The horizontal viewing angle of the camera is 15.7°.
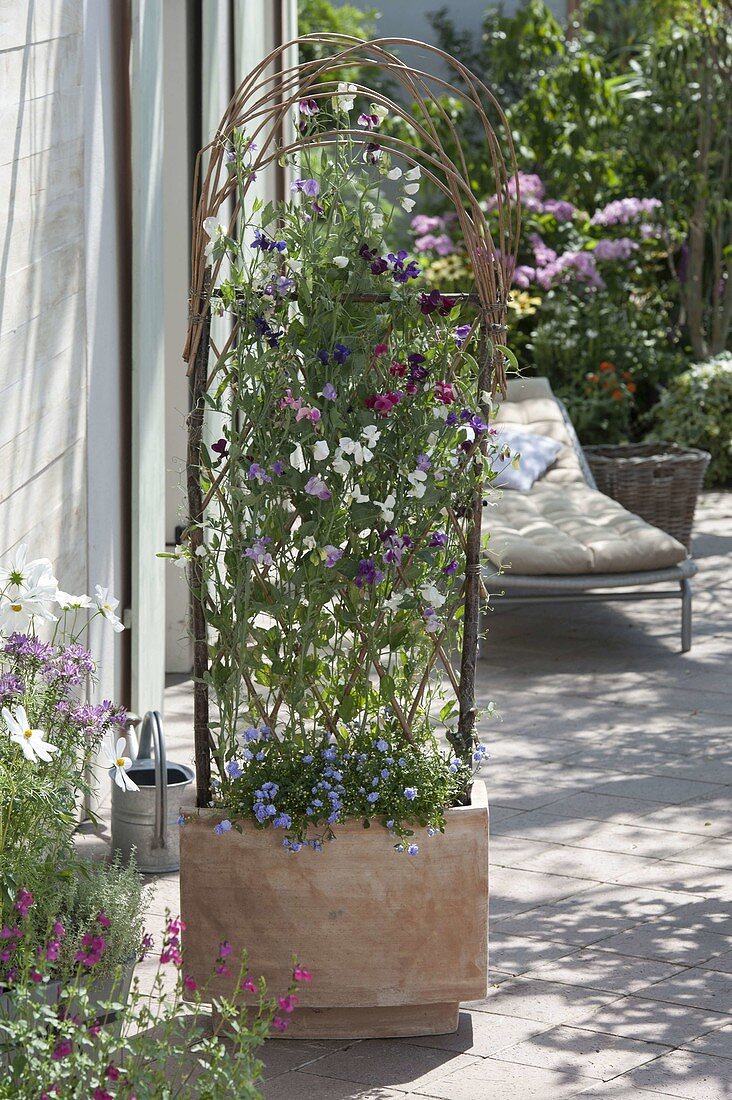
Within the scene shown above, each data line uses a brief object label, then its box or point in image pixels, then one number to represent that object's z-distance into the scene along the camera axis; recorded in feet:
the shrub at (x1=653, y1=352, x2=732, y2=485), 61.78
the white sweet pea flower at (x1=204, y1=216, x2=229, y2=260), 17.93
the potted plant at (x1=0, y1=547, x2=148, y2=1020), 16.67
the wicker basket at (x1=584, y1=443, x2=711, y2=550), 45.83
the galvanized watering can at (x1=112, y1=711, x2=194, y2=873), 24.04
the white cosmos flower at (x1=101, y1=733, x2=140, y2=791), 17.16
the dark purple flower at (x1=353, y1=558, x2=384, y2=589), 18.04
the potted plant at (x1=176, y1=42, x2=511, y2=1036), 18.24
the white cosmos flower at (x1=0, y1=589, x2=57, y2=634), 17.12
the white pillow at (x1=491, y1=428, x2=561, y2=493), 45.11
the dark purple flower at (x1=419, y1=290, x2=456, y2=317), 18.24
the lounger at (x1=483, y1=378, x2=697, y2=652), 36.82
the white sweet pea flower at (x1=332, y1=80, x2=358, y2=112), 18.07
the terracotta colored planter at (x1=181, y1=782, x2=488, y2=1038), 18.25
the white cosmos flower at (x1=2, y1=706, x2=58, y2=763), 15.24
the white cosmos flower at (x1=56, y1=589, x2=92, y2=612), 17.63
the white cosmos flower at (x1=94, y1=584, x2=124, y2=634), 18.31
